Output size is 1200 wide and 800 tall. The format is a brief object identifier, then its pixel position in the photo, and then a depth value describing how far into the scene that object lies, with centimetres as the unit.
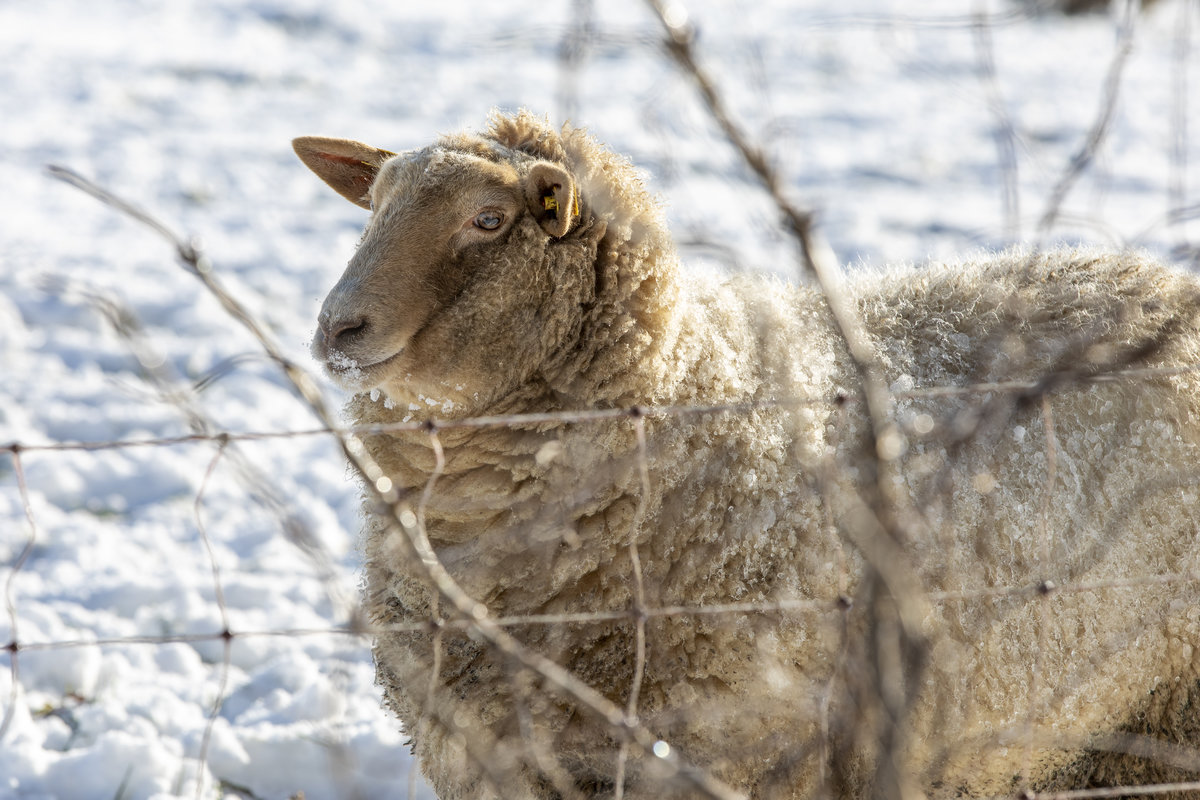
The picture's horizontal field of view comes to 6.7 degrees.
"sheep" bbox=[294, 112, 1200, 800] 817
